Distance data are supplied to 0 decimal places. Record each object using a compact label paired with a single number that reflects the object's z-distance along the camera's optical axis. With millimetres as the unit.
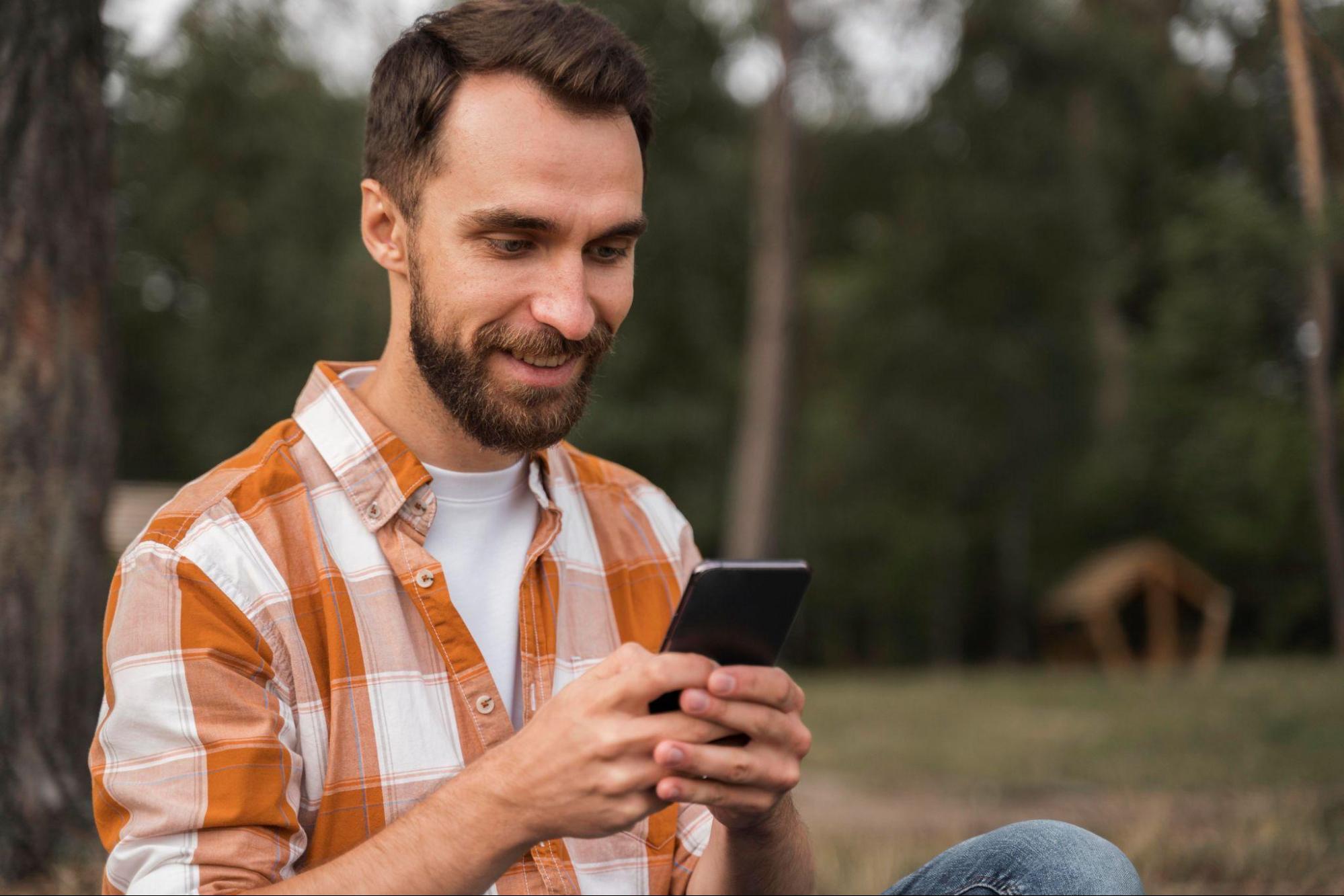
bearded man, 1489
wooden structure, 19188
